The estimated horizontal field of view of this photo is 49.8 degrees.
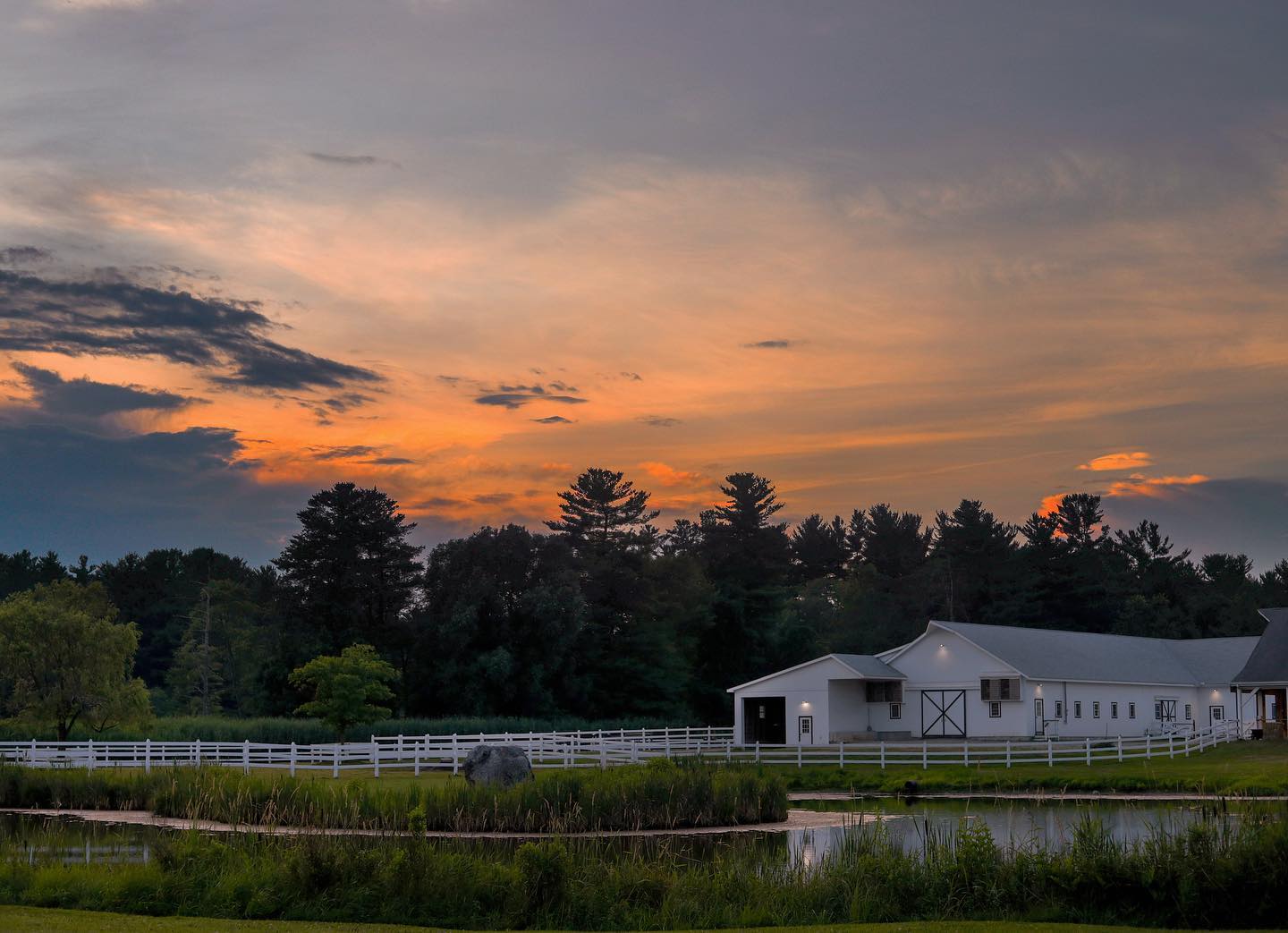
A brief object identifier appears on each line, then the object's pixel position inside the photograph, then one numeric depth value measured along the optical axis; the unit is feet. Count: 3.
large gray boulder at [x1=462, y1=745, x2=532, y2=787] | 116.67
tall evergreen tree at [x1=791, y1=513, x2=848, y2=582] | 460.14
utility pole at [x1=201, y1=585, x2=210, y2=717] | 319.88
